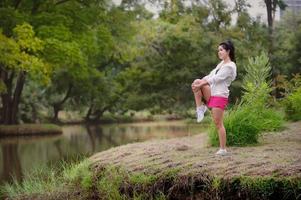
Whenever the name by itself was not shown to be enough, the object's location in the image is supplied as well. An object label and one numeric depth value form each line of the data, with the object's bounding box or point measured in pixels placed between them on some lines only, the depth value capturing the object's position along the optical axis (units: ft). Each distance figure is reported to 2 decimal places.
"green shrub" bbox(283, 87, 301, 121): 41.06
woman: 24.90
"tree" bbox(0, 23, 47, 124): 67.26
